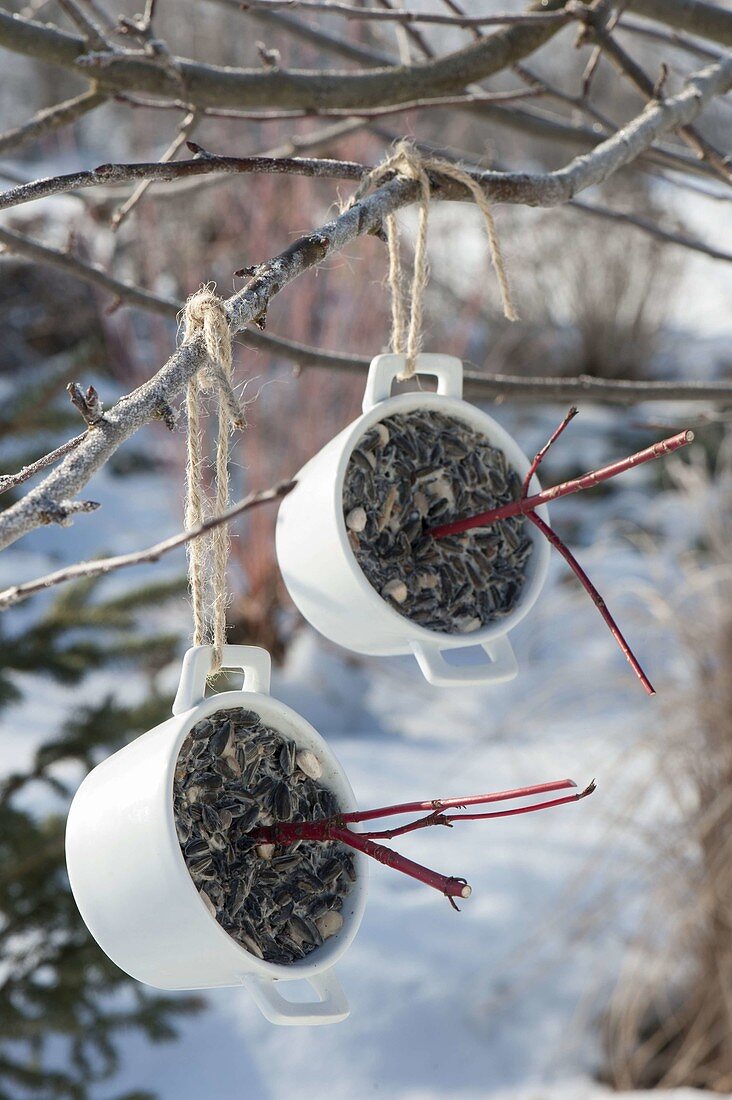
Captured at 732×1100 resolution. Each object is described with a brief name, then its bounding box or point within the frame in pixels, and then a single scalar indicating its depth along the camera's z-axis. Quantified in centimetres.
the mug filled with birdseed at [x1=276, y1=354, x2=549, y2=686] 123
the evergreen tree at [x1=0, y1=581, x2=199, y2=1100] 195
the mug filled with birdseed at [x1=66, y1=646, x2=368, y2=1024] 117
